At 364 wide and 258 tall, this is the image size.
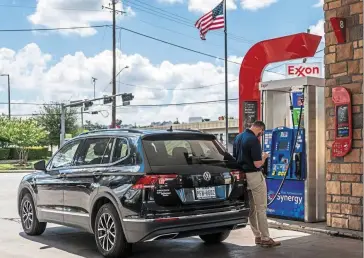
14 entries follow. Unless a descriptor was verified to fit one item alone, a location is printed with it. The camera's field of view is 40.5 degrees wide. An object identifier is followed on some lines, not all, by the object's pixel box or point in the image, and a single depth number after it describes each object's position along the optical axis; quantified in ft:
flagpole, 97.58
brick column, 24.34
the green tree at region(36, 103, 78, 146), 190.49
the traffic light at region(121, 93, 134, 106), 106.63
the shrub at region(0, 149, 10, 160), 162.87
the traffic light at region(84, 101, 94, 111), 116.53
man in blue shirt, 22.27
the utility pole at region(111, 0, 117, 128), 113.91
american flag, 74.67
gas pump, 28.12
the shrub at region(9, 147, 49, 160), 163.84
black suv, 19.10
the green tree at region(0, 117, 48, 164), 130.00
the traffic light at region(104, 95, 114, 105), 110.99
